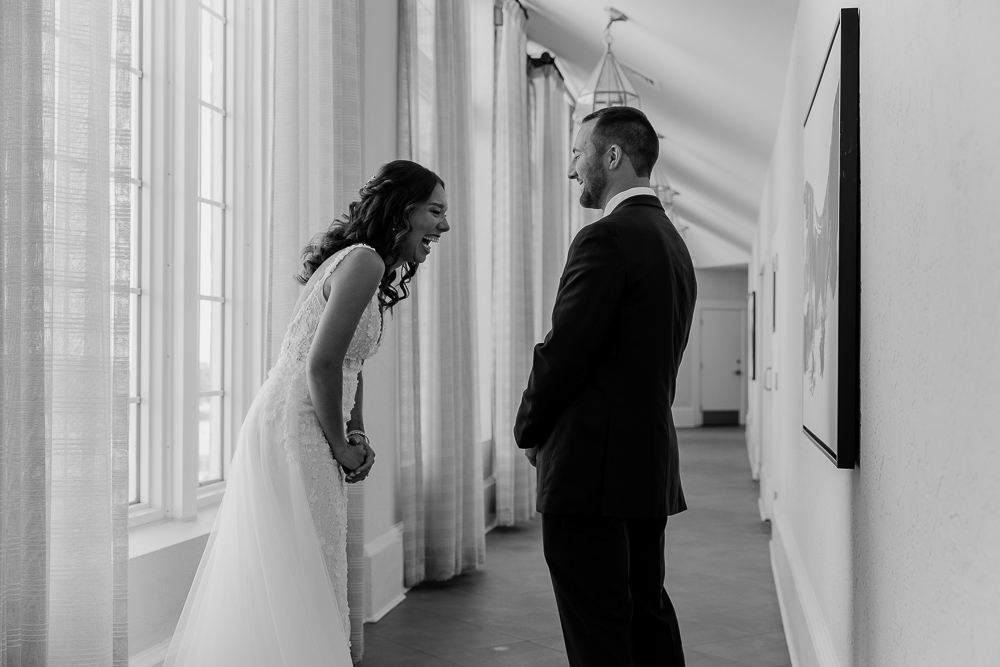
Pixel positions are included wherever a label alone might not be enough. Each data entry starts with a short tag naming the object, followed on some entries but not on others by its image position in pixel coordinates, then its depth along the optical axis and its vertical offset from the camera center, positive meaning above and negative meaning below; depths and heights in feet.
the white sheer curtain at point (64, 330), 6.12 +0.10
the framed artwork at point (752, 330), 36.81 +0.63
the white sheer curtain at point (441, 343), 14.79 +0.03
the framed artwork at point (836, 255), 6.61 +0.72
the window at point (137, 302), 10.00 +0.47
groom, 7.18 -0.58
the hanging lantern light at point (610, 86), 17.87 +5.12
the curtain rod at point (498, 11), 22.68 +8.34
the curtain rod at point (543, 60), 25.07 +7.89
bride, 7.61 -1.07
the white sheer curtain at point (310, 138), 10.86 +2.51
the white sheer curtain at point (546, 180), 25.18 +4.65
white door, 57.57 -0.89
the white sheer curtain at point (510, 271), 22.08 +1.82
